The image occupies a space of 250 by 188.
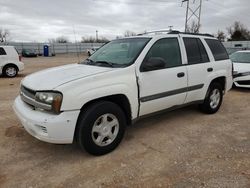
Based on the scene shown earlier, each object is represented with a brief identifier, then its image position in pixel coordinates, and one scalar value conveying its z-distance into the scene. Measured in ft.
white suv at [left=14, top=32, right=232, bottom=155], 7.71
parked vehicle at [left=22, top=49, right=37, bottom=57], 97.08
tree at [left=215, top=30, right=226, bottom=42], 167.83
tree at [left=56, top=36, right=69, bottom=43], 196.27
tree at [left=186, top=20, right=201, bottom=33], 126.04
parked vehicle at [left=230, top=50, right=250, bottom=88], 20.24
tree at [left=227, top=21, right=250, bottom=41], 157.45
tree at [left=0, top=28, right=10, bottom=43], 187.84
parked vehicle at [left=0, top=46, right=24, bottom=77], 30.46
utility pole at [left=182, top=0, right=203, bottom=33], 84.38
